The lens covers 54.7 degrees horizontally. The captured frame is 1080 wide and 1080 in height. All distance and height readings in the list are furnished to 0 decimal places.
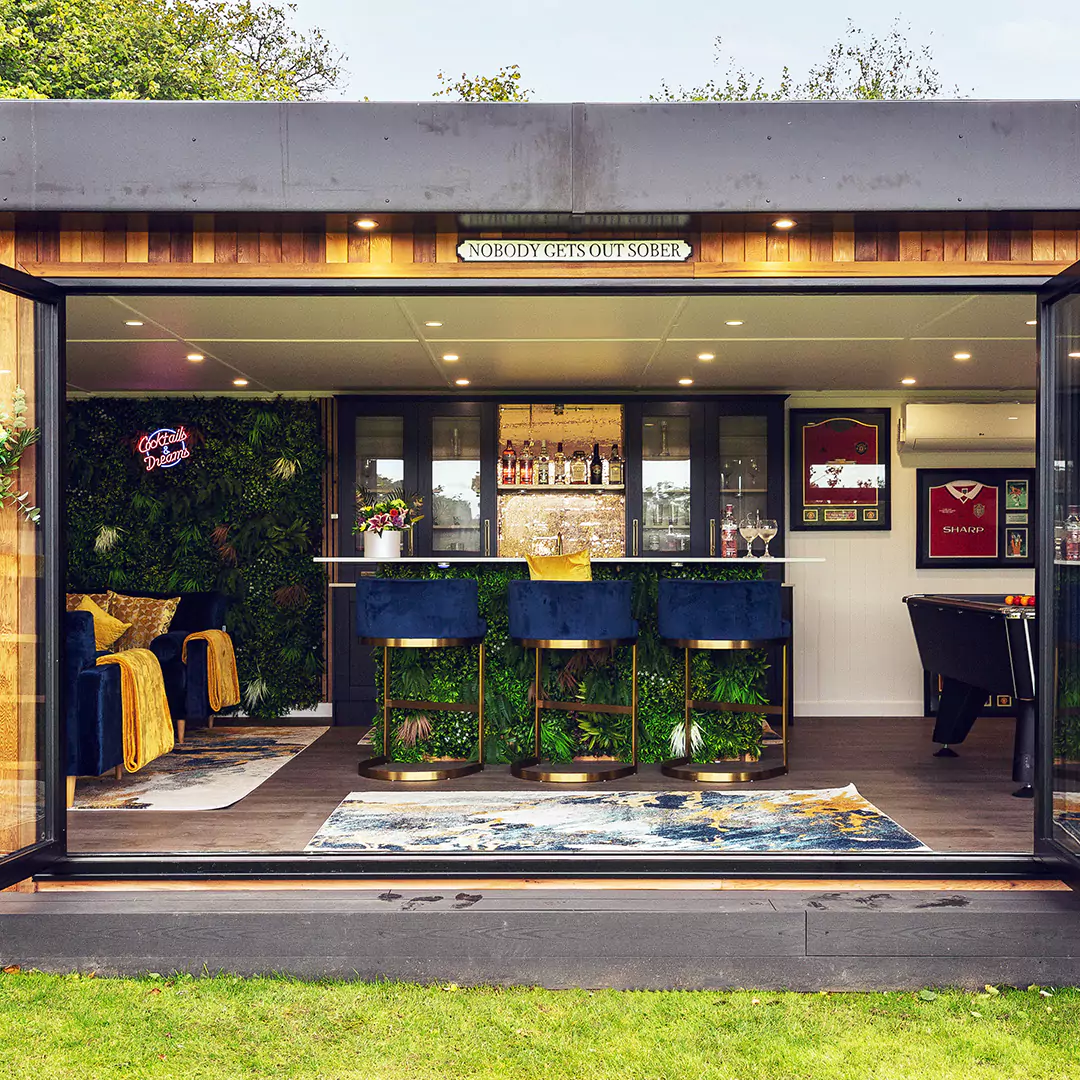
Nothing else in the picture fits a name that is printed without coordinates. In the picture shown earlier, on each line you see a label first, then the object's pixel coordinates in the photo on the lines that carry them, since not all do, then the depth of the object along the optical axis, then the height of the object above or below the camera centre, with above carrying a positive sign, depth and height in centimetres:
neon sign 762 +72
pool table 496 -60
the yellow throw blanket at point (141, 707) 534 -84
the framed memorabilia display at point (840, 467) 788 +57
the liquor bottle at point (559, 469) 769 +55
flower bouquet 605 +10
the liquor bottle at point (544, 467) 771 +57
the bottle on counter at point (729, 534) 697 +6
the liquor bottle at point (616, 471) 771 +53
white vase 602 +0
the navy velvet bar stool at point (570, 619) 518 -38
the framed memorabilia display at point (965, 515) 787 +20
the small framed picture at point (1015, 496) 788 +34
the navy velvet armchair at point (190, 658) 669 -73
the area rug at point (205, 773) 503 -125
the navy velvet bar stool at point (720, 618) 523 -38
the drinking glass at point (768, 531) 603 +7
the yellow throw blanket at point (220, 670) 698 -85
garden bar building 344 +3
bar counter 561 -76
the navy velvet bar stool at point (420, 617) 529 -37
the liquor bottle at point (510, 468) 770 +56
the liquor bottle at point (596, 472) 771 +53
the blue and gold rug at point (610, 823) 412 -120
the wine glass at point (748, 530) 602 +7
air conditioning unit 763 +85
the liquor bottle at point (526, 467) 771 +57
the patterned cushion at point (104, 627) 643 -50
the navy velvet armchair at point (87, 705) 491 -77
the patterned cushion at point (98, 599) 679 -35
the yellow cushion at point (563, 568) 569 -13
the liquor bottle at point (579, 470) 769 +54
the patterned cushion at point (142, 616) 677 -46
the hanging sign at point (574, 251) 372 +104
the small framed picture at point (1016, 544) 786 -2
